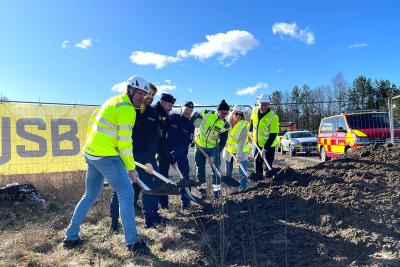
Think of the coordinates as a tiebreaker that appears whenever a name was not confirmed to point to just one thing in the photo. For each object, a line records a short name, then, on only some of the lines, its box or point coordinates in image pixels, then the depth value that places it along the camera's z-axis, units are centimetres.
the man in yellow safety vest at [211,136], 679
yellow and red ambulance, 1096
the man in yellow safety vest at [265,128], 743
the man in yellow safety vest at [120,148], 409
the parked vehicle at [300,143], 2014
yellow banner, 897
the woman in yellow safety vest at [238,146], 719
